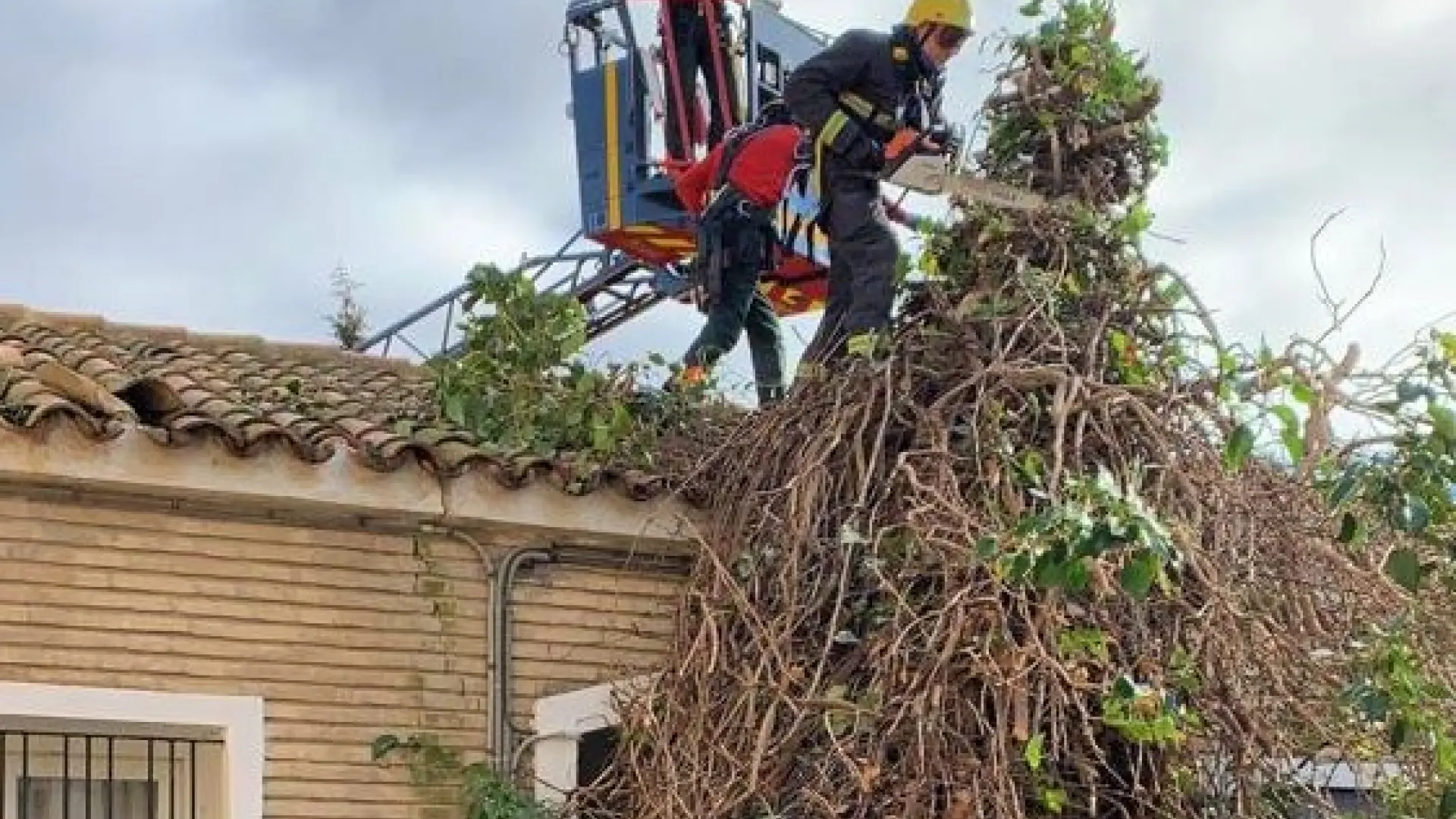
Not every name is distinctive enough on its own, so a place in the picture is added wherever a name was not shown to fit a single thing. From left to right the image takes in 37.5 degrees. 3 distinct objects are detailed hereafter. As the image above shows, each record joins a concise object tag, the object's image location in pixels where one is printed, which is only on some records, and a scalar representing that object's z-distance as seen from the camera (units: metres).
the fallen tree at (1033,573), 7.43
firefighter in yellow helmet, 9.45
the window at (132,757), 7.60
